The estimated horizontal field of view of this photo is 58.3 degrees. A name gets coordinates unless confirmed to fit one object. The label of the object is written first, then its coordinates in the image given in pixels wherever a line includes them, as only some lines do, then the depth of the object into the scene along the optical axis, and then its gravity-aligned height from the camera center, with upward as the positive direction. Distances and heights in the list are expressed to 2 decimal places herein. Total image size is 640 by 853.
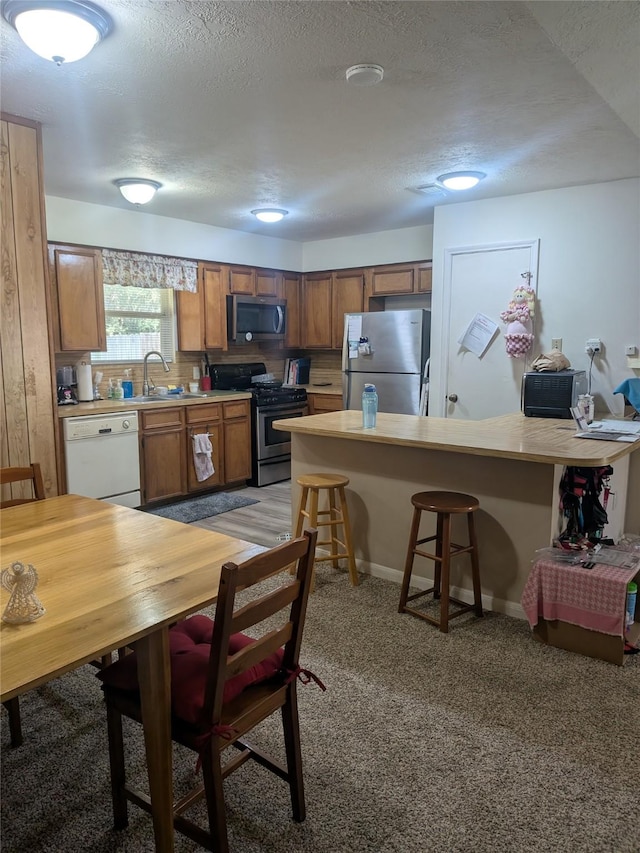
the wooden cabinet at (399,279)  5.61 +0.70
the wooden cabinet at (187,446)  4.80 -0.86
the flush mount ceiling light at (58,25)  1.94 +1.12
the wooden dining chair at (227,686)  1.32 -0.86
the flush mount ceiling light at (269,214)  4.88 +1.15
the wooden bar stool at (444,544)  2.69 -0.94
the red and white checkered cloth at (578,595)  2.42 -1.06
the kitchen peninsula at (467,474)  2.74 -0.68
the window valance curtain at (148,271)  4.89 +0.69
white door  4.55 +0.25
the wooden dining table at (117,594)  1.18 -0.61
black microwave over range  5.77 +0.32
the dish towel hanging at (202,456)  5.09 -0.95
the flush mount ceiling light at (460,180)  3.87 +1.15
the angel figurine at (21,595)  1.28 -0.56
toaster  3.72 -0.28
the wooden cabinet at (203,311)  5.52 +0.36
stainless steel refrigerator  5.29 -0.08
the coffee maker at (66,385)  4.63 -0.30
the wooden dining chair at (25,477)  2.25 -0.51
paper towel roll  4.71 -0.27
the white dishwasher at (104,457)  4.24 -0.82
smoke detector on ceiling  2.35 +1.14
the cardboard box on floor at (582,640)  2.44 -1.27
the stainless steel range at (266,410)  5.64 -0.62
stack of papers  2.92 -0.43
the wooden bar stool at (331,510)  3.21 -0.92
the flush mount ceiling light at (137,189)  3.96 +1.10
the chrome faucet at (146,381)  5.29 -0.30
